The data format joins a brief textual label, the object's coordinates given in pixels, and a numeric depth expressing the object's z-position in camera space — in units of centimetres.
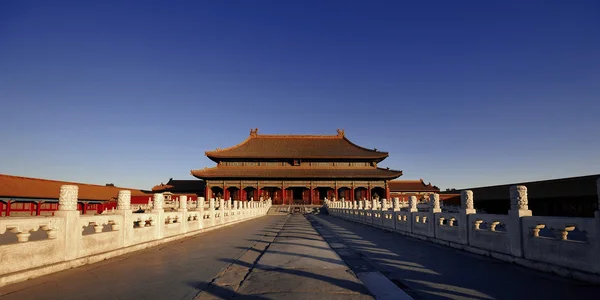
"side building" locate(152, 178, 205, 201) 4575
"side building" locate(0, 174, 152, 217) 2391
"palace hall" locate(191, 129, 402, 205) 4388
